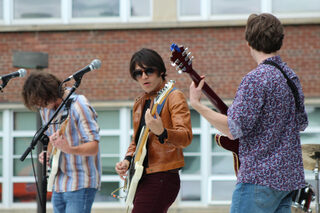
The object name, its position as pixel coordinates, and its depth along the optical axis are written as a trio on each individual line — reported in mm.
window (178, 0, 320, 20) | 18547
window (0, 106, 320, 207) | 18344
